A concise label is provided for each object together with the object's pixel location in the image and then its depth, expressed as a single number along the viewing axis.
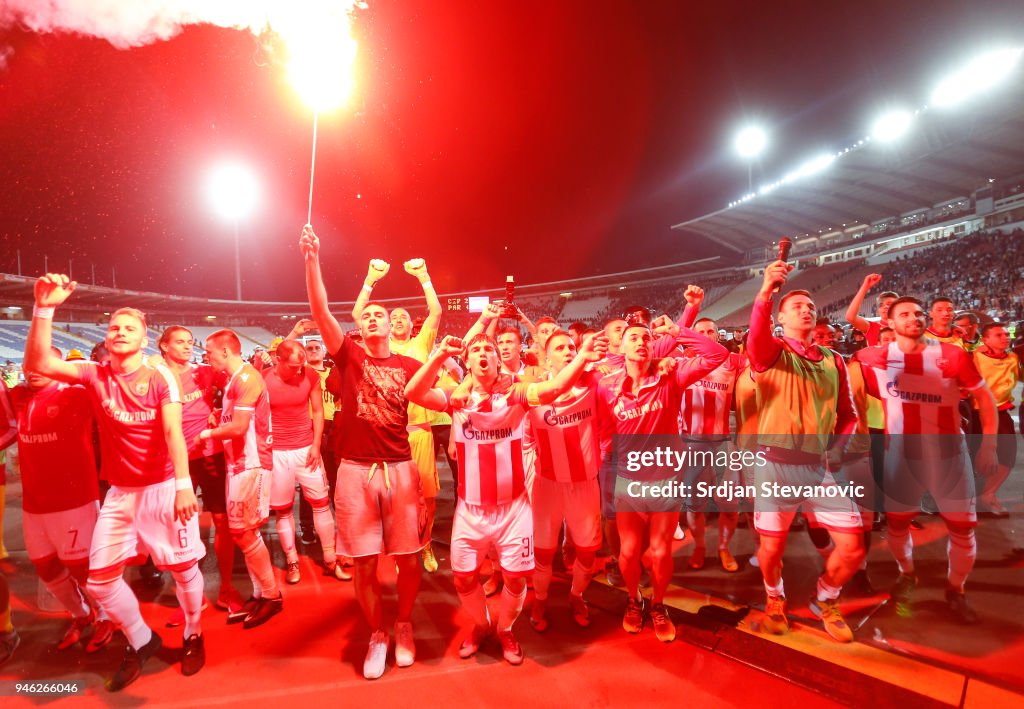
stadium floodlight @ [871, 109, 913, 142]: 19.69
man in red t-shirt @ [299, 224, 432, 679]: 3.32
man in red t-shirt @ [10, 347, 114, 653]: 3.57
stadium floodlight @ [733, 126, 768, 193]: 25.83
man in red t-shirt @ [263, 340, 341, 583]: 4.75
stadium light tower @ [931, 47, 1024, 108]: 16.31
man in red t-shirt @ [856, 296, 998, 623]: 3.71
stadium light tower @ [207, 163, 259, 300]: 11.12
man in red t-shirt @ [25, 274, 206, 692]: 3.23
